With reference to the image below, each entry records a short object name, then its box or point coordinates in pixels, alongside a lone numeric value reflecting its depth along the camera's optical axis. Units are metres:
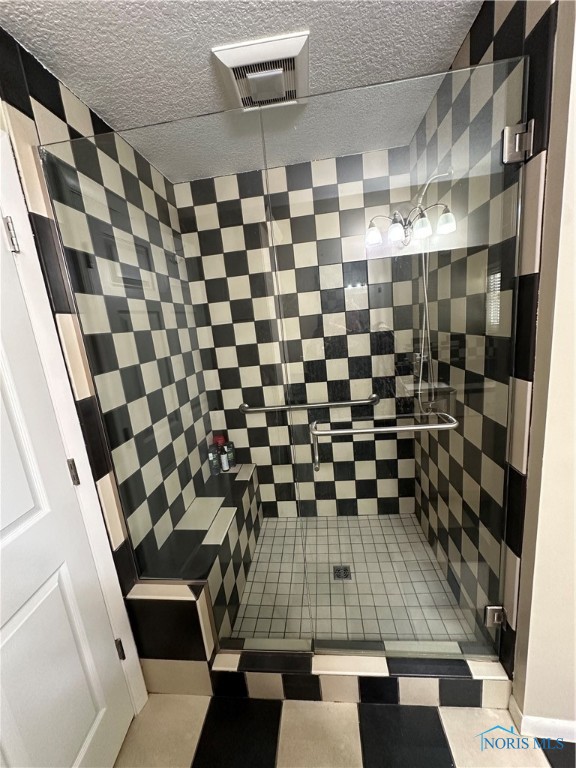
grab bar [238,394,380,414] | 1.42
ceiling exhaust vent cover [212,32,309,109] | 0.81
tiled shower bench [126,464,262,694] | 0.94
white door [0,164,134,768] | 0.62
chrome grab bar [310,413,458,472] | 1.07
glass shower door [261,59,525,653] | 0.89
